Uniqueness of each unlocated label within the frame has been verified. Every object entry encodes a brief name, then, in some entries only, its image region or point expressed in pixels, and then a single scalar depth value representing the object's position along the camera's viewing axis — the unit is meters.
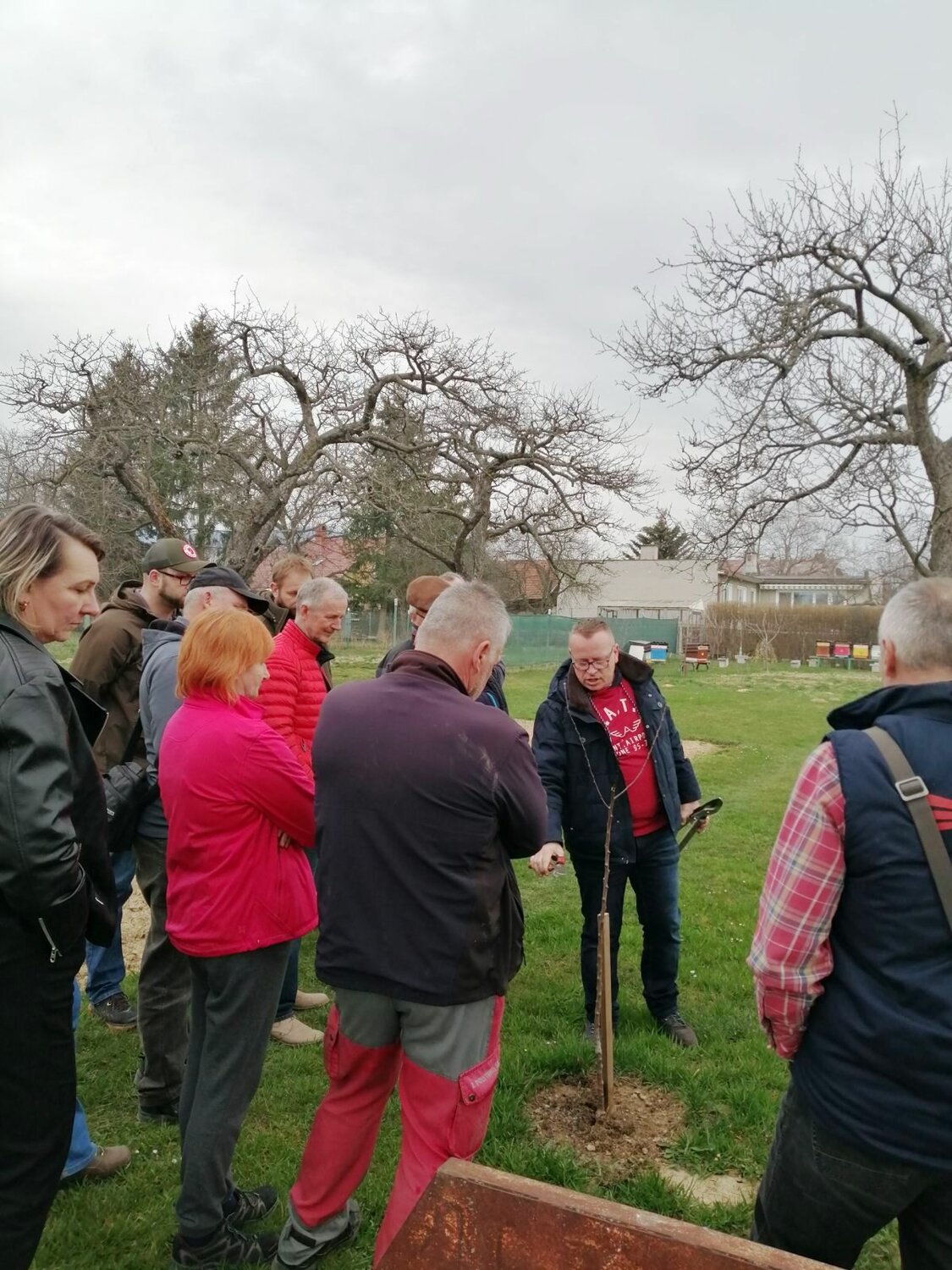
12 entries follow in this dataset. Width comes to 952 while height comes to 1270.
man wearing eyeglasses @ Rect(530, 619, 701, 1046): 3.85
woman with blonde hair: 1.93
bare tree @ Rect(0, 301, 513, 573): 9.61
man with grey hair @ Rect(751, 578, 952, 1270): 1.71
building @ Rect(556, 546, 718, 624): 49.87
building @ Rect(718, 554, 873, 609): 45.28
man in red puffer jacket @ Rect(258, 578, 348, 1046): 3.83
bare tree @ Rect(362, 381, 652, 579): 10.54
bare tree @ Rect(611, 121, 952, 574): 8.73
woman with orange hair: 2.46
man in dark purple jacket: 2.19
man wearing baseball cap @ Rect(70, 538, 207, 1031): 3.82
